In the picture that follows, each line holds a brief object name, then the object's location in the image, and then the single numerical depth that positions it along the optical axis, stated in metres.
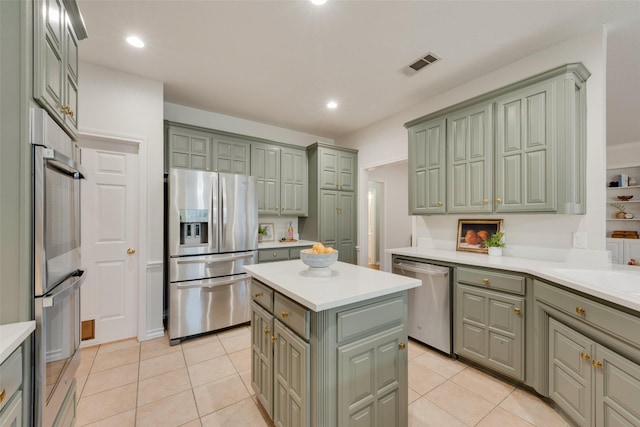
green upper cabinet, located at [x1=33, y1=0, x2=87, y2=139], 1.03
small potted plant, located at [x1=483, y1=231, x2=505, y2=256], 2.51
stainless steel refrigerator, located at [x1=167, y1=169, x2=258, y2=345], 2.83
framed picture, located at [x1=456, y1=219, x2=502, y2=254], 2.70
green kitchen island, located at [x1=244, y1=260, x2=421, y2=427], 1.25
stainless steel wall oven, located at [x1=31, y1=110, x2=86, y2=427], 1.01
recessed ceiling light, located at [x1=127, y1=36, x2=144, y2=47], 2.27
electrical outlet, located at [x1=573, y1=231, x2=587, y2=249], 2.12
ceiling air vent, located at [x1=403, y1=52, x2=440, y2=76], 2.52
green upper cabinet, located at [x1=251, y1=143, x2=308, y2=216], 3.89
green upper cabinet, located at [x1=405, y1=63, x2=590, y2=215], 2.04
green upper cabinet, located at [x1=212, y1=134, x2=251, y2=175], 3.51
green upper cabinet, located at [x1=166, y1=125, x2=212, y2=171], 3.20
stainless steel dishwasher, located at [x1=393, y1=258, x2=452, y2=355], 2.46
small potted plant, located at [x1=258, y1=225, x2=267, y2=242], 4.18
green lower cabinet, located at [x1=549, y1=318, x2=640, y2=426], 1.29
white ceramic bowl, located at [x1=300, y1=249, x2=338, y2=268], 1.67
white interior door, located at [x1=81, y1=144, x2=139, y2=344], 2.73
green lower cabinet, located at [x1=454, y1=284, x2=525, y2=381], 2.01
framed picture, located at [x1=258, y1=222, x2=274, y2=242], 4.25
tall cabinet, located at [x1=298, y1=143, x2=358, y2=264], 4.19
